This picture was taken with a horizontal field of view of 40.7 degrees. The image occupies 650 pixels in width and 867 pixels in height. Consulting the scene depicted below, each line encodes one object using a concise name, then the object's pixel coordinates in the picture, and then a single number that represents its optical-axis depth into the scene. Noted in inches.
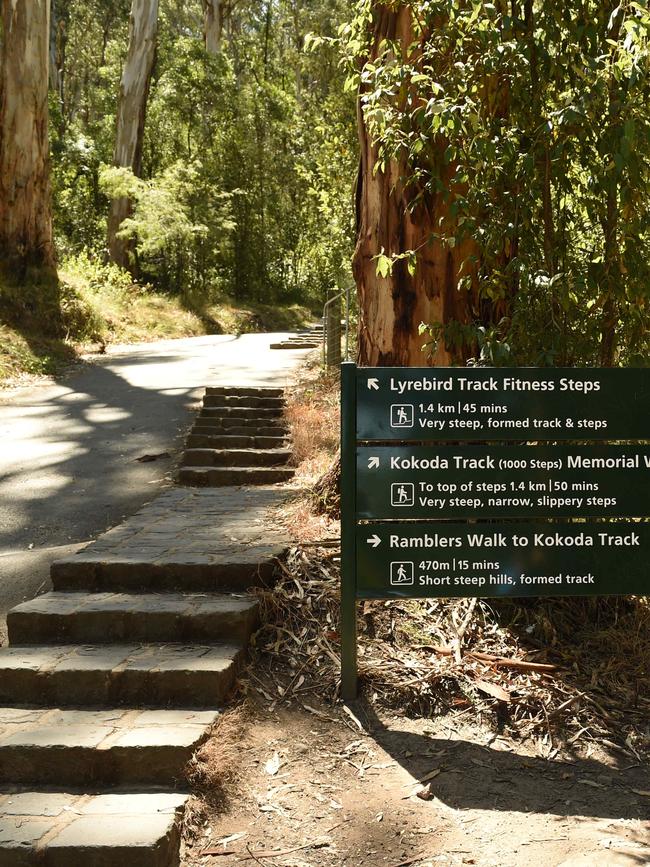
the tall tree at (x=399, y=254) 205.8
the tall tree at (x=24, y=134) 564.1
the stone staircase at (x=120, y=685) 127.6
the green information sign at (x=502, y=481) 156.7
